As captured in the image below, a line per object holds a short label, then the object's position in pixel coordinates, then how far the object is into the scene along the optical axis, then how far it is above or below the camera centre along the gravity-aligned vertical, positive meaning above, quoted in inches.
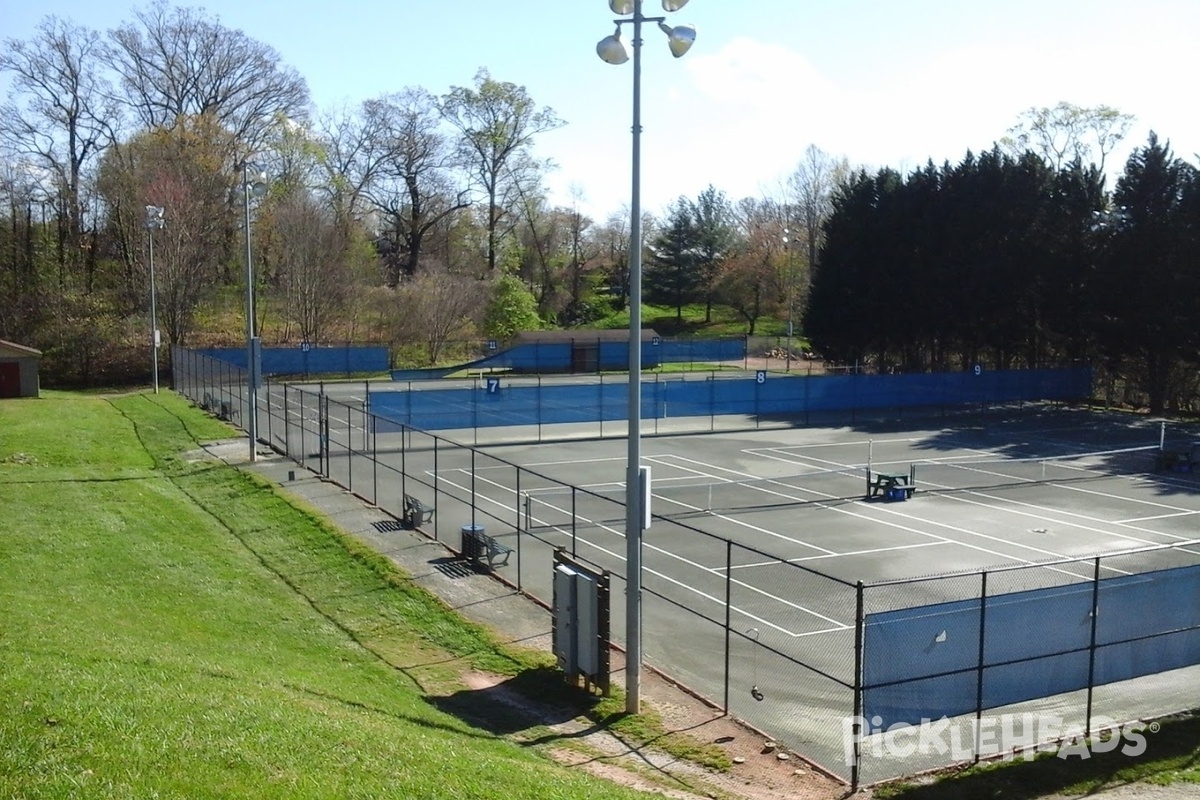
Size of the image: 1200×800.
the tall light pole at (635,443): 525.6 -61.4
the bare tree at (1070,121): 2930.6 +607.6
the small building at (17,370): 1902.1 -95.6
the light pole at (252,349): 1213.7 -32.3
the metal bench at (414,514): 955.3 -174.2
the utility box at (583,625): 565.3 -163.2
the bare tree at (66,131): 2802.7 +504.9
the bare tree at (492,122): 3388.3 +669.9
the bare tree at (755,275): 4148.6 +215.8
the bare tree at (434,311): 2962.6 +39.6
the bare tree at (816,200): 4162.6 +528.5
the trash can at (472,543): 843.4 -176.6
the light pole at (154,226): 1808.6 +164.5
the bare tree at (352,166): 3316.9 +502.5
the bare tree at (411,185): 3324.3 +455.8
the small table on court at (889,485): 1198.9 -176.9
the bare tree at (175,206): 2485.2 +295.3
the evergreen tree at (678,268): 4234.7 +246.9
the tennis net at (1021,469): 1343.5 -185.8
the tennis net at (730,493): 1125.7 -190.3
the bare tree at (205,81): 2965.1 +693.9
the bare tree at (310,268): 2832.2 +151.2
